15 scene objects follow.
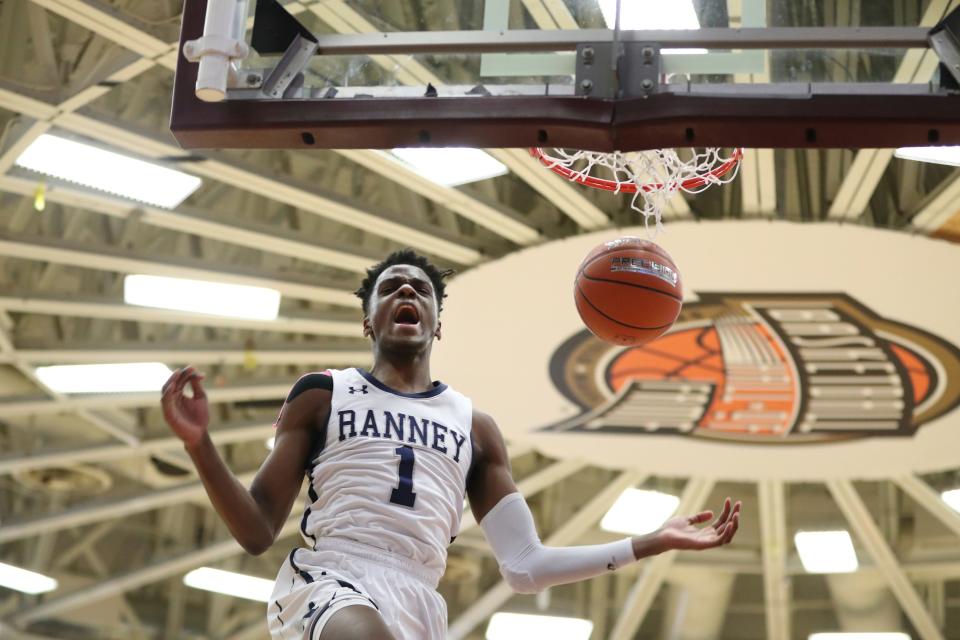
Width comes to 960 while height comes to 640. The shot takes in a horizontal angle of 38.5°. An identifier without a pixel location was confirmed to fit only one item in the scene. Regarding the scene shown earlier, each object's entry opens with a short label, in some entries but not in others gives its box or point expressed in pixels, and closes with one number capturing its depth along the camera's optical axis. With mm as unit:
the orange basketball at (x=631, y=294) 6930
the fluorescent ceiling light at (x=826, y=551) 18516
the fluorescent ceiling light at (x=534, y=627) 20725
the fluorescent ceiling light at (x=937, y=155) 10547
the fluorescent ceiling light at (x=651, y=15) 6211
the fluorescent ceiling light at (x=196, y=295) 13734
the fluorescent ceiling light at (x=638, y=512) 17484
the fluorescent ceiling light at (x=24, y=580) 18906
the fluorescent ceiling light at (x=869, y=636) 19969
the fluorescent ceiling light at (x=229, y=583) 19688
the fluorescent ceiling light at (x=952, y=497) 16188
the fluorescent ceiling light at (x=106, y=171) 11828
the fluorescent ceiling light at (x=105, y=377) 14924
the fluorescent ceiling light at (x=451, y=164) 11542
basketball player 4727
